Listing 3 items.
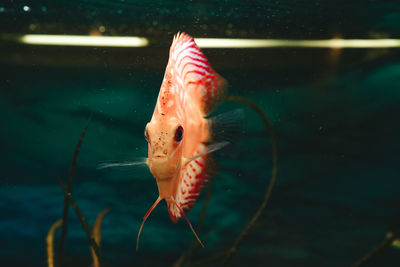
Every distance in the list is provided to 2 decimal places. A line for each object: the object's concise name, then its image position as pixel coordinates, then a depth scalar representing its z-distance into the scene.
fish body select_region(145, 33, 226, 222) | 0.52
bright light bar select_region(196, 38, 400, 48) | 0.71
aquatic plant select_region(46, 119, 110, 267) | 0.68
